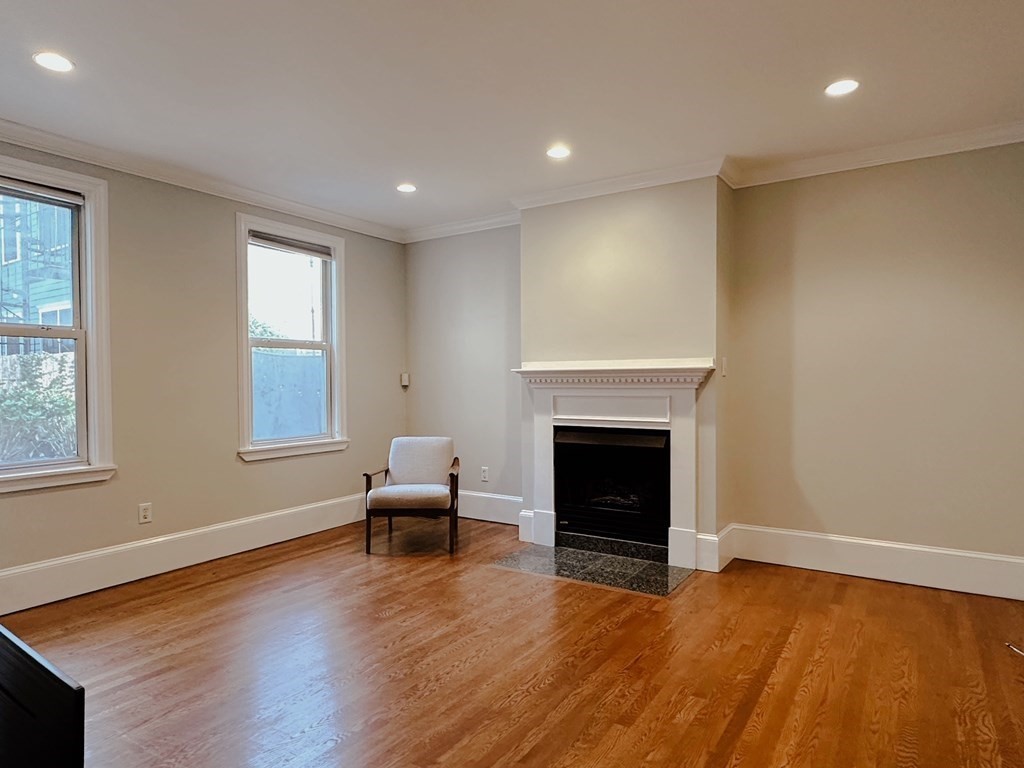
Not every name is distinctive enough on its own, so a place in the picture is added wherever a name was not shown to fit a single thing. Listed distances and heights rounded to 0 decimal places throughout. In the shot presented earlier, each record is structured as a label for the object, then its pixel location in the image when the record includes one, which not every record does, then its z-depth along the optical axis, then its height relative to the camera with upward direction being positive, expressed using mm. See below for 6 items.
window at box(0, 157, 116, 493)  3369 +313
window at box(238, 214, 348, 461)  4578 +330
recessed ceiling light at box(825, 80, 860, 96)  2834 +1377
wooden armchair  4320 -785
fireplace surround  4012 -214
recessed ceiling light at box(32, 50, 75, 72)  2559 +1386
